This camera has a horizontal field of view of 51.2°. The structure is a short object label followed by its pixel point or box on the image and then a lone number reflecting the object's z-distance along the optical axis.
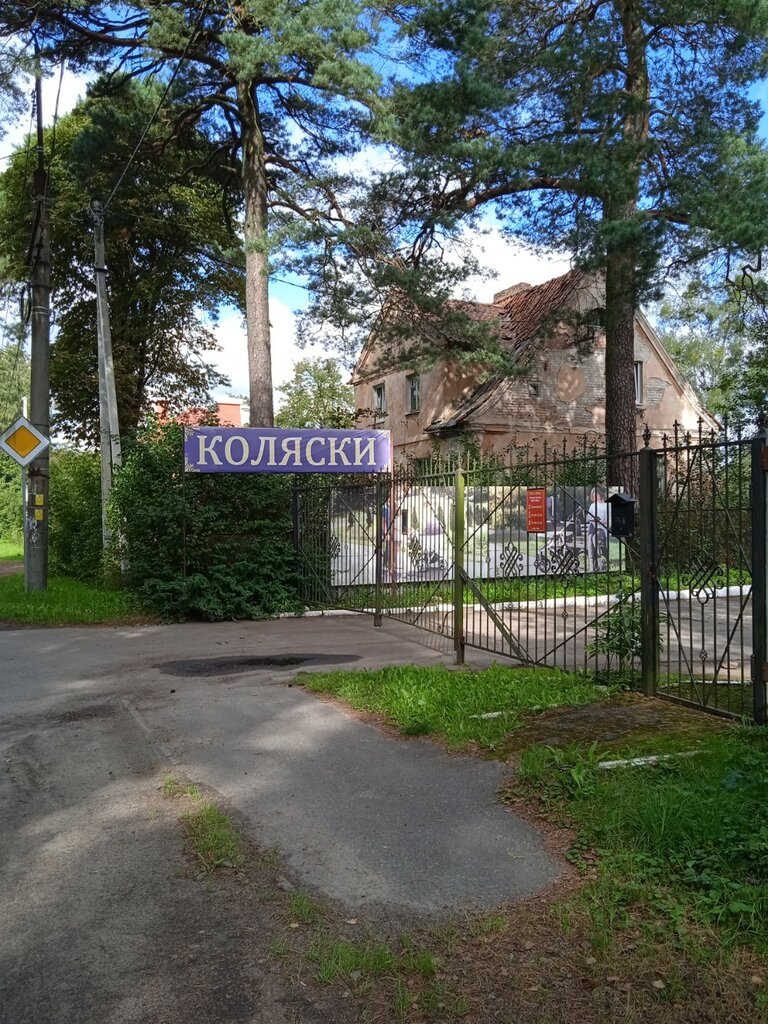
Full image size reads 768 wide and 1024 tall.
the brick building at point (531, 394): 25.05
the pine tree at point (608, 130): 14.34
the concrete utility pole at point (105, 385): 15.17
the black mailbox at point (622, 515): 6.79
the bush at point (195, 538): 12.81
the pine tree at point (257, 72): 14.42
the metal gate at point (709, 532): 5.66
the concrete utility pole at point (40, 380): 14.47
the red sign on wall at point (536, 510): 7.95
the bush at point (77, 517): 17.08
